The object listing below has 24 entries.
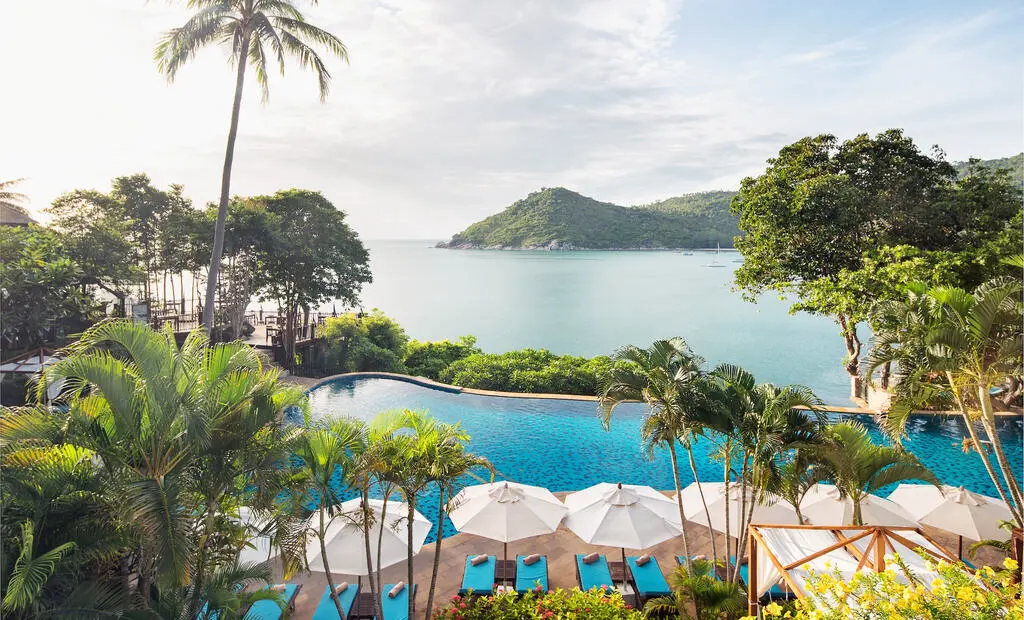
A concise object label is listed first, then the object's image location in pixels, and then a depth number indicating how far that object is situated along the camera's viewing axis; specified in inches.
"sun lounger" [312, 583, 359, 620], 261.9
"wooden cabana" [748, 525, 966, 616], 170.6
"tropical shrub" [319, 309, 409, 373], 832.3
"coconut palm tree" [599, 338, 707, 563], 264.2
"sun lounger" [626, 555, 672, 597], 284.0
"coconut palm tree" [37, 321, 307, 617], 159.0
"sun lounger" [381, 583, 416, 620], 264.1
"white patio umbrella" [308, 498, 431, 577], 268.7
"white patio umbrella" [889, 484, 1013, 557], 296.8
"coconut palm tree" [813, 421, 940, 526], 271.7
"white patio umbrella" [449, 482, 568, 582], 296.0
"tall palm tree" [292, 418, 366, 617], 217.0
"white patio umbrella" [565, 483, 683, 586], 293.0
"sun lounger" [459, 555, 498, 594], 282.7
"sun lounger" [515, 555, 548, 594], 289.3
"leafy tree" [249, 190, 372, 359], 808.9
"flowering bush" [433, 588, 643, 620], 224.5
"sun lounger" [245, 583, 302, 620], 260.7
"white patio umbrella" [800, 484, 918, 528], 303.1
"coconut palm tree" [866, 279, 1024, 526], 211.8
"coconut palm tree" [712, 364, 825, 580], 241.6
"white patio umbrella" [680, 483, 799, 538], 313.5
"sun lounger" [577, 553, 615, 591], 288.0
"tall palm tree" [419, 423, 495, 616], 223.6
